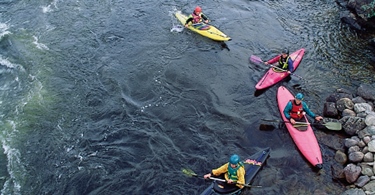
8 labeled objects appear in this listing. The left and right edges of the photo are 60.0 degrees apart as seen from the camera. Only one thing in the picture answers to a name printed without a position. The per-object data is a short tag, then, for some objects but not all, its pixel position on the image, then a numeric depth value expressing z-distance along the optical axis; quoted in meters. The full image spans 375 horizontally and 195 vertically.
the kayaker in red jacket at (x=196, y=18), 16.23
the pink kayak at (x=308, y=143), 10.17
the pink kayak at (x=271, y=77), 13.06
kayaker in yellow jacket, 8.92
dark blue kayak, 9.02
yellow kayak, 15.46
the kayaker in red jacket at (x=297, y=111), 10.99
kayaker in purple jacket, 13.20
